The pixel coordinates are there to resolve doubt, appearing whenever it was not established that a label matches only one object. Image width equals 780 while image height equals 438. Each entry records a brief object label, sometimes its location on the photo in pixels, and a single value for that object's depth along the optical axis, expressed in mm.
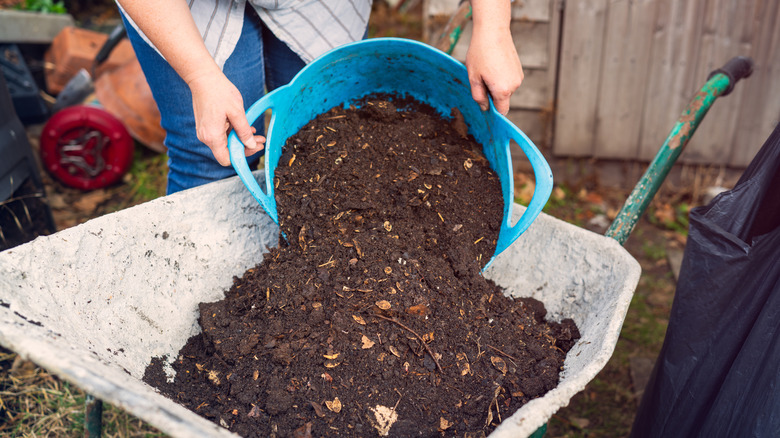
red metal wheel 2770
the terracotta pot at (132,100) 2891
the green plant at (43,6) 3635
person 1130
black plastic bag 1076
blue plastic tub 1240
